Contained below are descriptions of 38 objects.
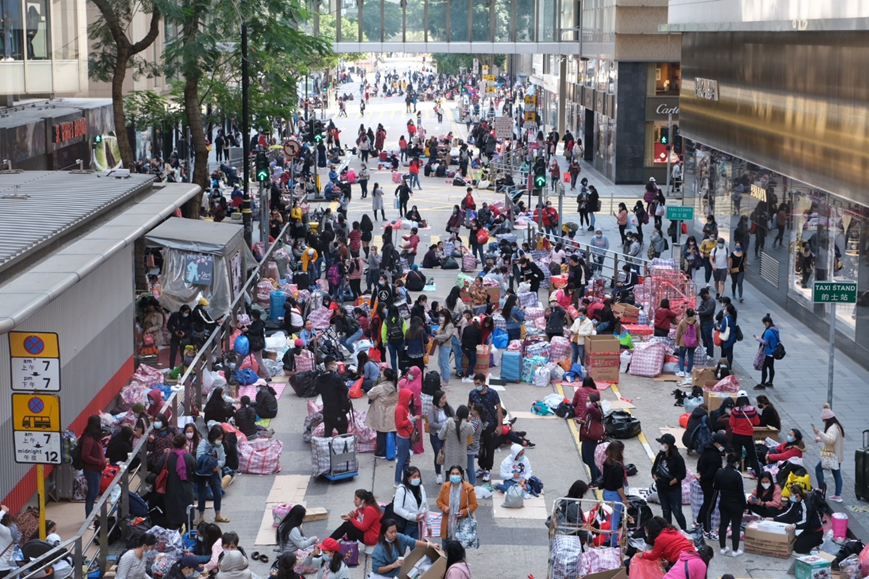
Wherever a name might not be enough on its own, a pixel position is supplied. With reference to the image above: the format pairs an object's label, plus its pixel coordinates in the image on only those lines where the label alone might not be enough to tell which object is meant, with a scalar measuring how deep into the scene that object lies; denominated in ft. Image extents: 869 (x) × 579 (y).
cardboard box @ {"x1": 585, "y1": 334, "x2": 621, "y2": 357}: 71.51
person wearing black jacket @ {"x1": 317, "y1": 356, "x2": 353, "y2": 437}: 55.98
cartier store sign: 168.25
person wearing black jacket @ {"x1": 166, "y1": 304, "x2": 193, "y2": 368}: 70.54
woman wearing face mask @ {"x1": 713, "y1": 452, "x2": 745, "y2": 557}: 45.21
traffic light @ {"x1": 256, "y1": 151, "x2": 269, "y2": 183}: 99.40
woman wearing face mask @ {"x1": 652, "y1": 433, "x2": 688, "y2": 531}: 46.42
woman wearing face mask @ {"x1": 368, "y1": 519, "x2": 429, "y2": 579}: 40.32
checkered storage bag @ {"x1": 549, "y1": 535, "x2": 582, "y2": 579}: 40.73
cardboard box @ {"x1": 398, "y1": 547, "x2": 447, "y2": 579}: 38.24
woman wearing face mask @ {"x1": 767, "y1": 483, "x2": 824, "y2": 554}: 46.42
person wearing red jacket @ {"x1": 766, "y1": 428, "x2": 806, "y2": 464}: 51.34
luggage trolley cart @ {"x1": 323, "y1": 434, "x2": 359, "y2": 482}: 53.88
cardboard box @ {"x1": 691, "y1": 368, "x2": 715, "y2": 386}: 68.03
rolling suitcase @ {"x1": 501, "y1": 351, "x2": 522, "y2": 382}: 72.02
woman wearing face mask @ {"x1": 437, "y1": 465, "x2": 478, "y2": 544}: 44.39
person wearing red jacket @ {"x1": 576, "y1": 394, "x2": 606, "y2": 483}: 52.26
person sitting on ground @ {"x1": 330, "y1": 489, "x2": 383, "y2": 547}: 44.11
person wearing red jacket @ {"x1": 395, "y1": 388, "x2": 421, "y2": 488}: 52.90
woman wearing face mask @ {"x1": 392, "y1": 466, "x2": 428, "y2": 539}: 42.86
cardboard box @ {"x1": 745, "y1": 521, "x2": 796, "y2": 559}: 46.29
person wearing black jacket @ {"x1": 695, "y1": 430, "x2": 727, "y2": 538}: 46.55
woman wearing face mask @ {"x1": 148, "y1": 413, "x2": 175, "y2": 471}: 49.70
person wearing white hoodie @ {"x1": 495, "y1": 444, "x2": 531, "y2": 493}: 53.72
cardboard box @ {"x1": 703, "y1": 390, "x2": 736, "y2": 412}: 62.59
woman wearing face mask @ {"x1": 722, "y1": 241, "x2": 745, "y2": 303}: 93.81
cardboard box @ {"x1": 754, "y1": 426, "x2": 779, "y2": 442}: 57.57
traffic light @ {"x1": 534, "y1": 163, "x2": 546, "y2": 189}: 105.81
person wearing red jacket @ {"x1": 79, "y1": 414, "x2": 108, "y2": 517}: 47.80
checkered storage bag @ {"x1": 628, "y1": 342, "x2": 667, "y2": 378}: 73.36
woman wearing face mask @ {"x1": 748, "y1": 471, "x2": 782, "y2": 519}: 48.19
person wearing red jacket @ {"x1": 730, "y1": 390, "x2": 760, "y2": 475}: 53.88
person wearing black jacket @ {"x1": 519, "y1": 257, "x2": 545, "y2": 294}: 90.68
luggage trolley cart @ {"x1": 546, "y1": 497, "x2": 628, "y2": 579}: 40.81
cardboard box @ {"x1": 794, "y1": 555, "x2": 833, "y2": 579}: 43.32
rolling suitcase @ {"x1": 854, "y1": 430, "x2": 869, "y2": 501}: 51.39
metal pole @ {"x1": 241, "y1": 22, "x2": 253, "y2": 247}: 96.94
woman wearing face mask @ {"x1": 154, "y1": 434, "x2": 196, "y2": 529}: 46.01
